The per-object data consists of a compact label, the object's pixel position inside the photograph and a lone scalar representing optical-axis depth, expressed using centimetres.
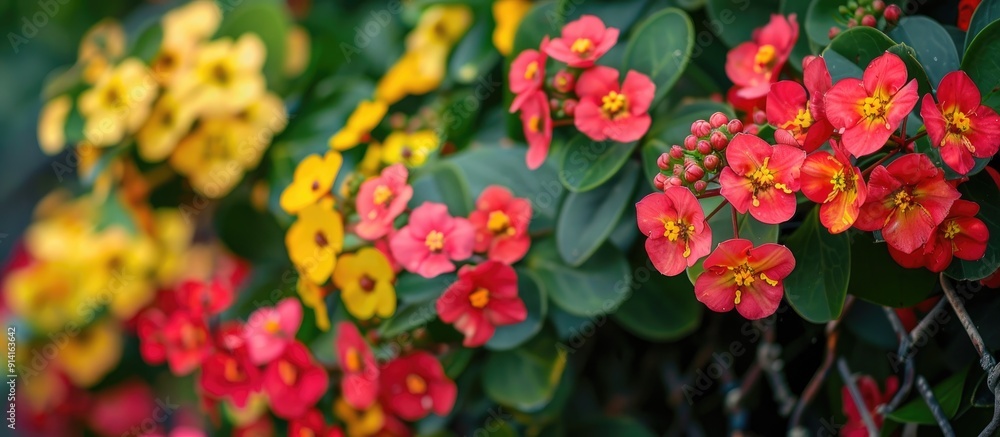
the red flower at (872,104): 57
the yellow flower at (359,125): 96
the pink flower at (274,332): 94
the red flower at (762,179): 60
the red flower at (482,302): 82
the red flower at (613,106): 82
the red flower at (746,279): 60
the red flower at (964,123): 58
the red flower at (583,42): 81
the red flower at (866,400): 87
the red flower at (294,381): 96
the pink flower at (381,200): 84
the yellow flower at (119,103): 124
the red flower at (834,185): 58
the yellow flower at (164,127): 125
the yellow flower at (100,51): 136
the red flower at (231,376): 98
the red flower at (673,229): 60
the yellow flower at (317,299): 93
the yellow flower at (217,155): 127
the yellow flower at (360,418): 100
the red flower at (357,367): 91
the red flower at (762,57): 82
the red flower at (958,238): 61
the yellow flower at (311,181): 88
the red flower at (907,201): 58
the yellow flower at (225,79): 124
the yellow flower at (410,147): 99
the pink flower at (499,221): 85
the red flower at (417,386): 92
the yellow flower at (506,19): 108
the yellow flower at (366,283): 86
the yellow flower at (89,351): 147
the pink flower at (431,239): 81
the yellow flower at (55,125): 130
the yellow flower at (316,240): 88
